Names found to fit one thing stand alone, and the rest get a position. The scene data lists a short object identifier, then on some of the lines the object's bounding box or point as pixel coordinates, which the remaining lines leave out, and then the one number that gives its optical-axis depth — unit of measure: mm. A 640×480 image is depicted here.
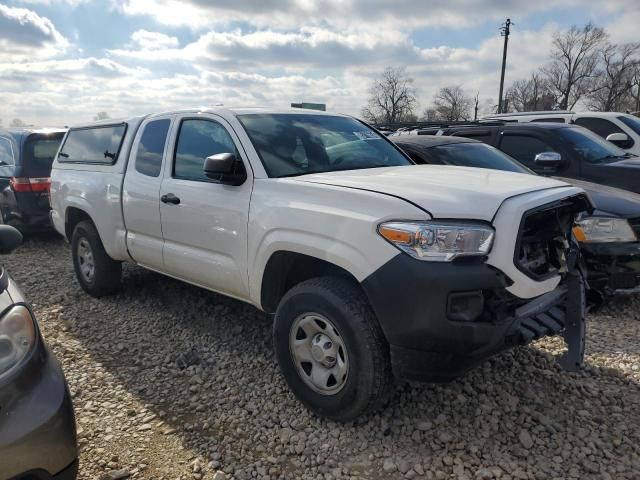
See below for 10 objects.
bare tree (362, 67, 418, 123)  60500
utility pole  37344
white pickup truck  2412
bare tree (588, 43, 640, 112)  56031
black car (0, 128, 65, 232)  7492
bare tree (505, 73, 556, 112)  57094
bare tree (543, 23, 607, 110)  57094
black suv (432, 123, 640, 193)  6051
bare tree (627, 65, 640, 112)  55562
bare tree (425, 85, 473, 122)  54719
